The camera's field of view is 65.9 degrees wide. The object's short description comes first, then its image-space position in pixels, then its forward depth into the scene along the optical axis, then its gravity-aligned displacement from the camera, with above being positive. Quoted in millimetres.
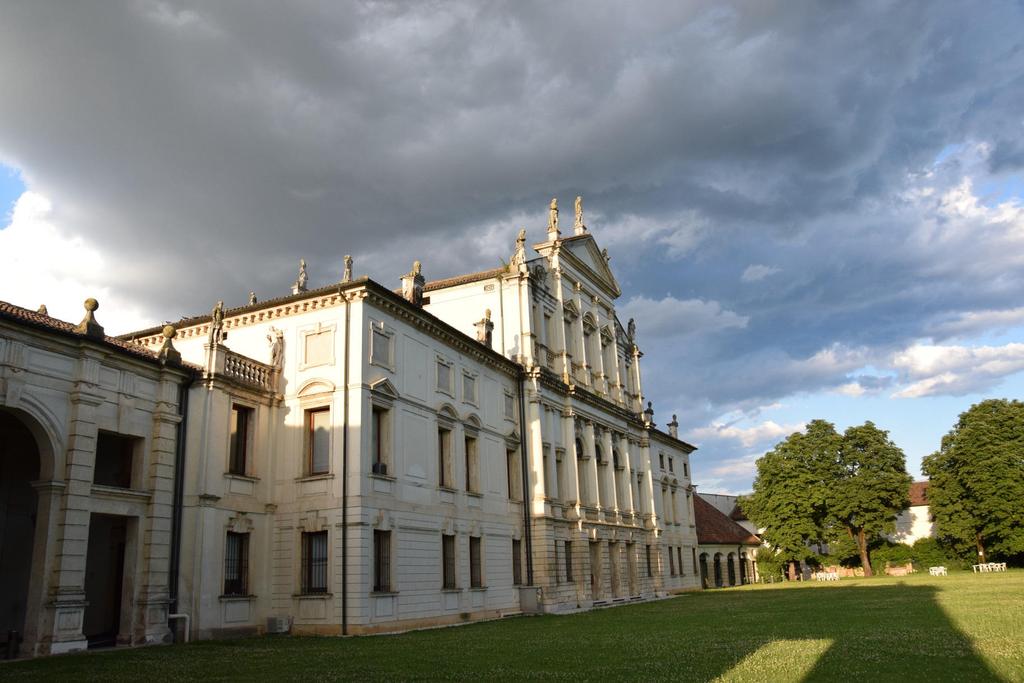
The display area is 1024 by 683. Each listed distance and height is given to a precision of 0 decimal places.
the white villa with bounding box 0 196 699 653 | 20141 +3214
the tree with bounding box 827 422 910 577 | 65938 +4594
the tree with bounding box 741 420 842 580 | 67500 +4639
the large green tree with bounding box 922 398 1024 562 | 59000 +4337
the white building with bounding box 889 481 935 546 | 80000 +1842
